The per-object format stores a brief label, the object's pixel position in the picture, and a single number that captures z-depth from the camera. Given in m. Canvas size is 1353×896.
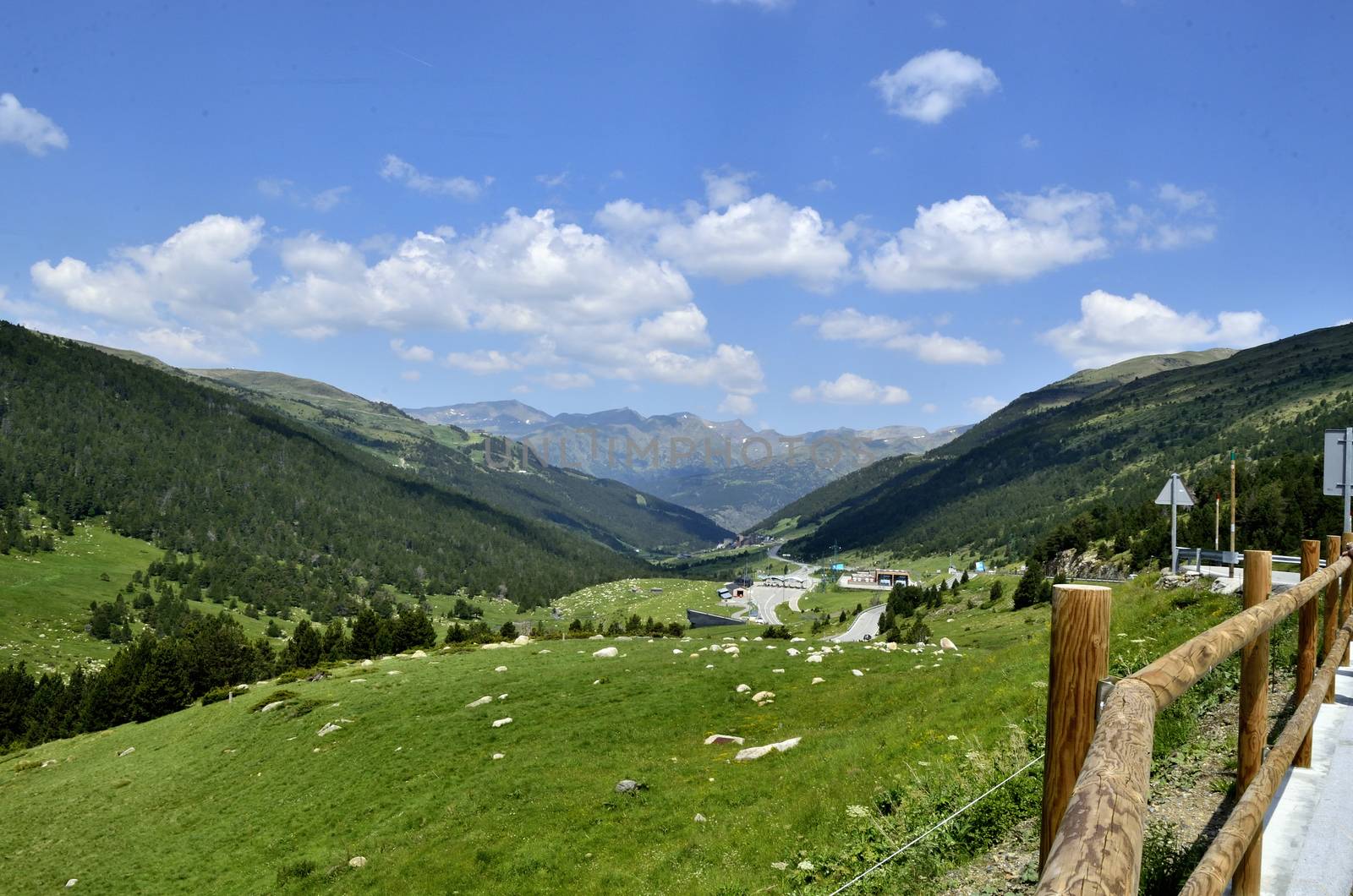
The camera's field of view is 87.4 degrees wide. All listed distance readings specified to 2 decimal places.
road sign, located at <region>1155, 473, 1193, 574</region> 29.44
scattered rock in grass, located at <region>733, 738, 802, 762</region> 20.89
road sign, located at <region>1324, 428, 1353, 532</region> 21.48
